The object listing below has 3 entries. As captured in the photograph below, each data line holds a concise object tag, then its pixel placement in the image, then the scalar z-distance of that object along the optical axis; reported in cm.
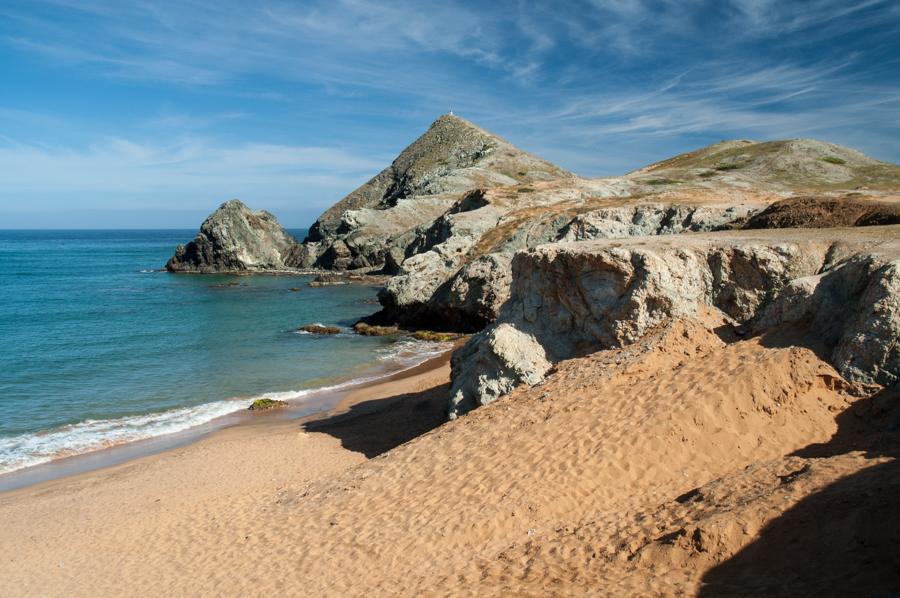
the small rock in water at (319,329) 3517
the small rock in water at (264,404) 2147
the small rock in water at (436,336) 3238
